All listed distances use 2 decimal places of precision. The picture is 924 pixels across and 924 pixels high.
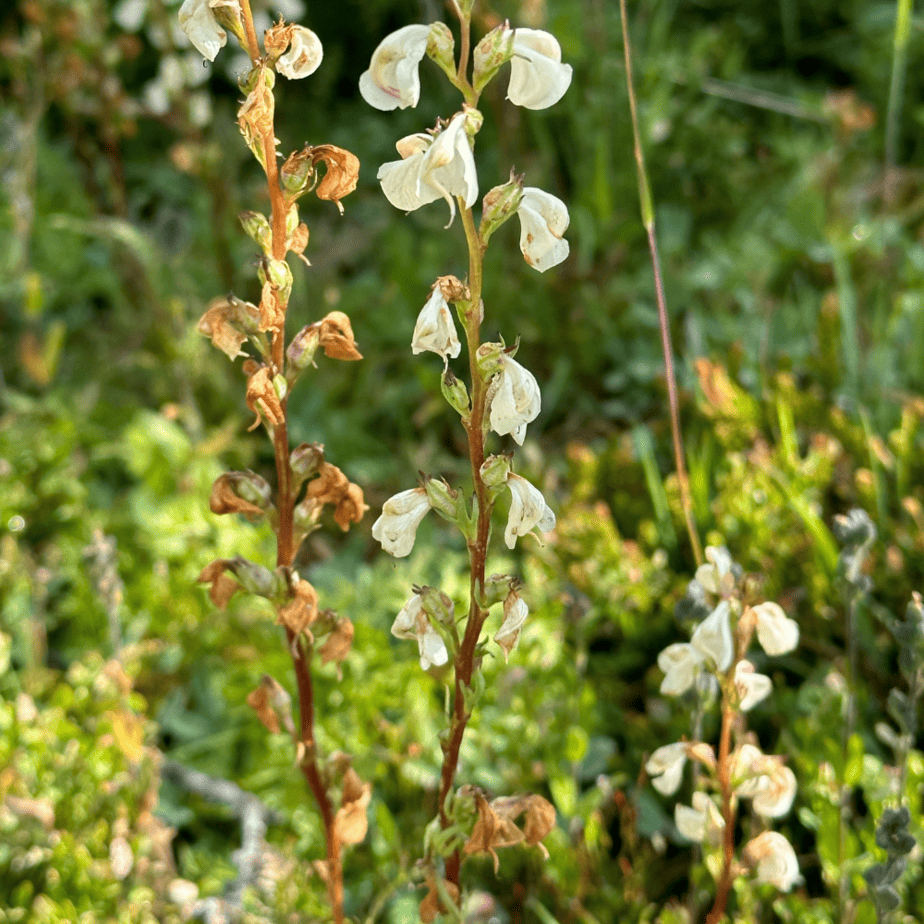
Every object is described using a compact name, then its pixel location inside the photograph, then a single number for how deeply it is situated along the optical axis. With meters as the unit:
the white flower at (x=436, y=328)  0.45
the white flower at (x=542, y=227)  0.45
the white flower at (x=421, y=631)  0.47
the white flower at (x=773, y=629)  0.49
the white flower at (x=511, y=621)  0.46
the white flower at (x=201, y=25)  0.46
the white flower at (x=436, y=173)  0.44
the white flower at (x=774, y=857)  0.49
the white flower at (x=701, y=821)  0.50
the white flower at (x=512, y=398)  0.45
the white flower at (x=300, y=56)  0.46
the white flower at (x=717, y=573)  0.49
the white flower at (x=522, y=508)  0.46
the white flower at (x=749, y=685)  0.49
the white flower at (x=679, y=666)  0.49
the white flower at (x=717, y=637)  0.48
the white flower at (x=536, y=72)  0.44
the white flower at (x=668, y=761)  0.49
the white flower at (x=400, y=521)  0.46
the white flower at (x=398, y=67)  0.45
